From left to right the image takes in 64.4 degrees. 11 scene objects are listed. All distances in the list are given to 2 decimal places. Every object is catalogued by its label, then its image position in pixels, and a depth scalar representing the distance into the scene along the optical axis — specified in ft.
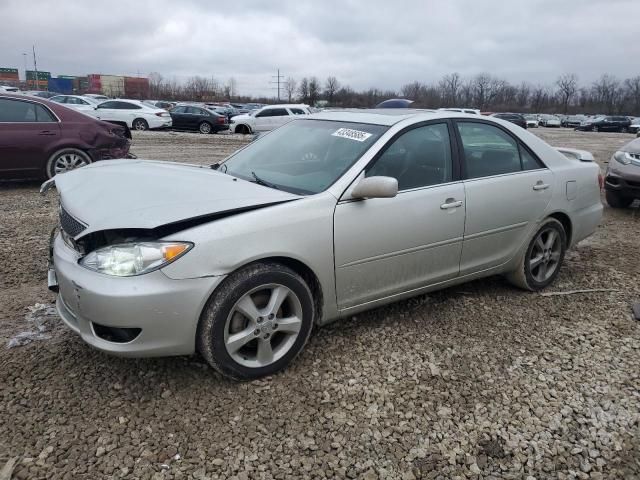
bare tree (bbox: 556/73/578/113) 309.83
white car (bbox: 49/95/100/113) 73.41
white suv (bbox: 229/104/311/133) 73.15
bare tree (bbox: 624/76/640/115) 265.36
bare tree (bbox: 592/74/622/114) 280.25
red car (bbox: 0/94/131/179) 24.29
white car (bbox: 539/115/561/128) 180.86
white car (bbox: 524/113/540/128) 159.74
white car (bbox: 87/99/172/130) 70.03
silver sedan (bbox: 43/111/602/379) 8.30
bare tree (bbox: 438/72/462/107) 302.04
